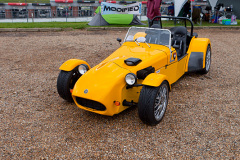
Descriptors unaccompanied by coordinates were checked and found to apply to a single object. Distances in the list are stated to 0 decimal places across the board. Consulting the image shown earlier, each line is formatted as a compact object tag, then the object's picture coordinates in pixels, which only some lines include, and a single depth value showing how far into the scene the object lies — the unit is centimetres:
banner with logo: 1384
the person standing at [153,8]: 929
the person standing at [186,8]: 1619
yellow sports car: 361
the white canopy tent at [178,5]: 1519
